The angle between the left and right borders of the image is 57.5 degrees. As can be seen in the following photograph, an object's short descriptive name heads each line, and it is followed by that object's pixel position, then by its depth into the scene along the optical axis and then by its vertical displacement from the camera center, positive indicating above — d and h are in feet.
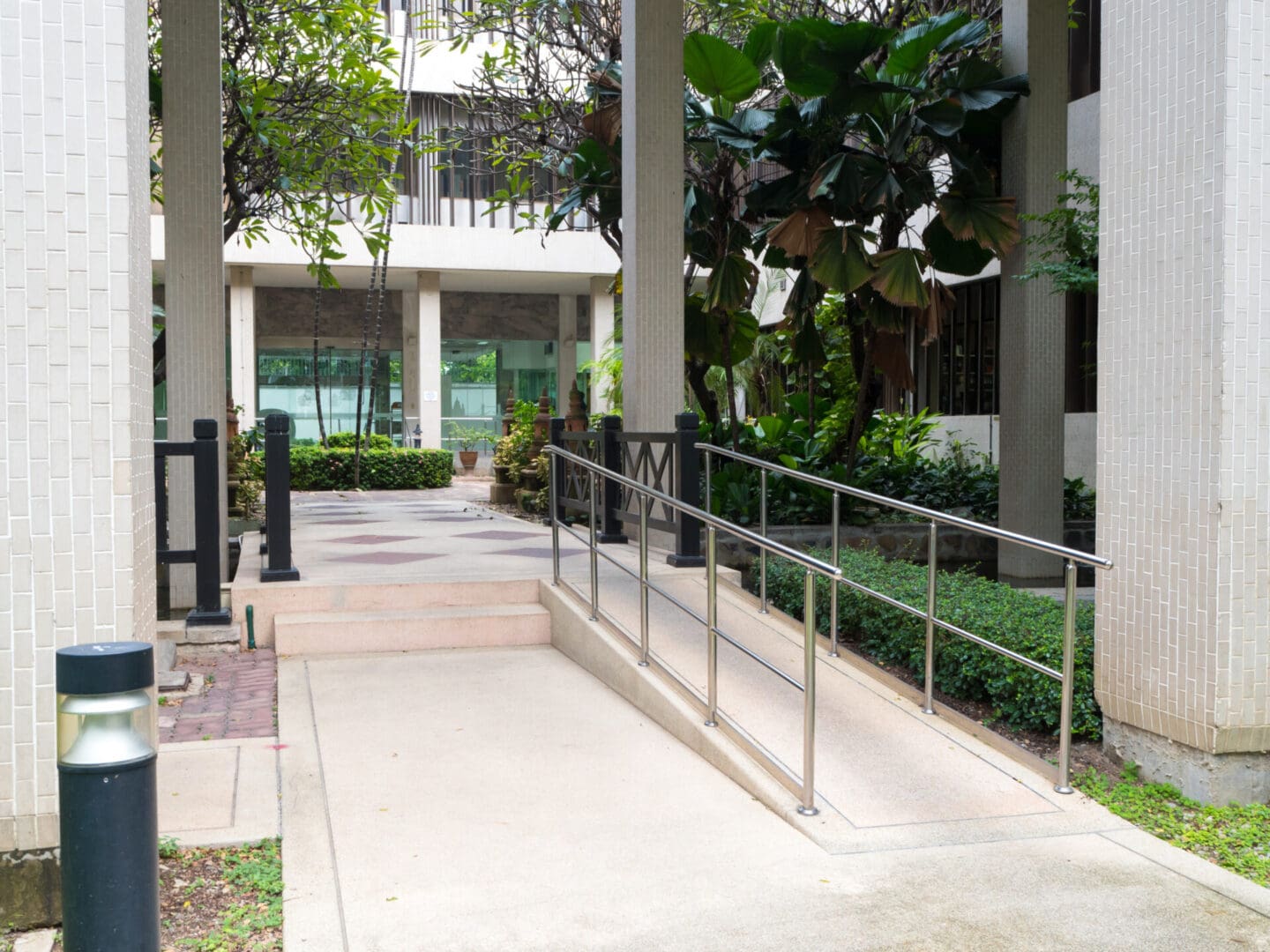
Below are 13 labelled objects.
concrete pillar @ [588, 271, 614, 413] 90.48 +8.61
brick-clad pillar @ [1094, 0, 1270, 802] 14.23 +0.46
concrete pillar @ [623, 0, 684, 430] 28.96 +5.31
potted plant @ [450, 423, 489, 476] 91.95 -1.27
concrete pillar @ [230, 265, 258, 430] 82.17 +6.22
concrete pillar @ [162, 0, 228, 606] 25.96 +4.42
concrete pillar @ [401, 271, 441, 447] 85.87 +5.23
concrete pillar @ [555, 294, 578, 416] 101.45 +7.22
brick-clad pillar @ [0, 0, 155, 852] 11.00 +0.54
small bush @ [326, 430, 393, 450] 75.00 -1.08
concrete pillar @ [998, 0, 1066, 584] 32.71 +2.83
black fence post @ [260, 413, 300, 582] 24.20 -1.19
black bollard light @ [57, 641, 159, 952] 7.73 -2.50
